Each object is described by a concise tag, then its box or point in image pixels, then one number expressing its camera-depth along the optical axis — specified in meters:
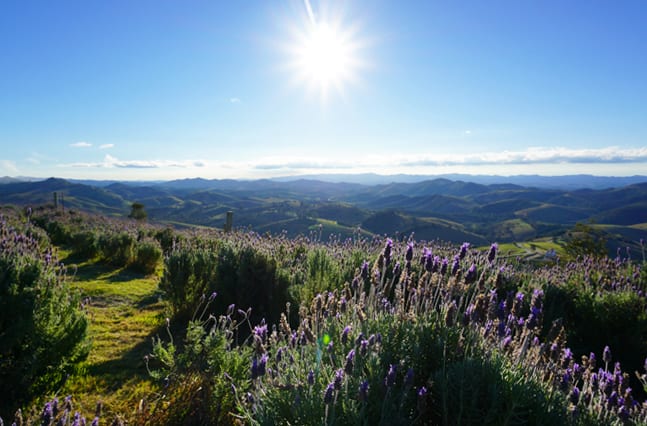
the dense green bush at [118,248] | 10.70
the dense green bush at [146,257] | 10.45
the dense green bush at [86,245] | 11.29
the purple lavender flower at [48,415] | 1.55
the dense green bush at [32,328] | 2.97
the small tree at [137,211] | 44.51
